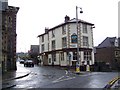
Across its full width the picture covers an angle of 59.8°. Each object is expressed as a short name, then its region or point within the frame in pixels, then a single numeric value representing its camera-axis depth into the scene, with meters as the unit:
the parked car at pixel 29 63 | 26.12
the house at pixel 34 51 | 38.15
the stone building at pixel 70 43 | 21.64
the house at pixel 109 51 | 31.49
